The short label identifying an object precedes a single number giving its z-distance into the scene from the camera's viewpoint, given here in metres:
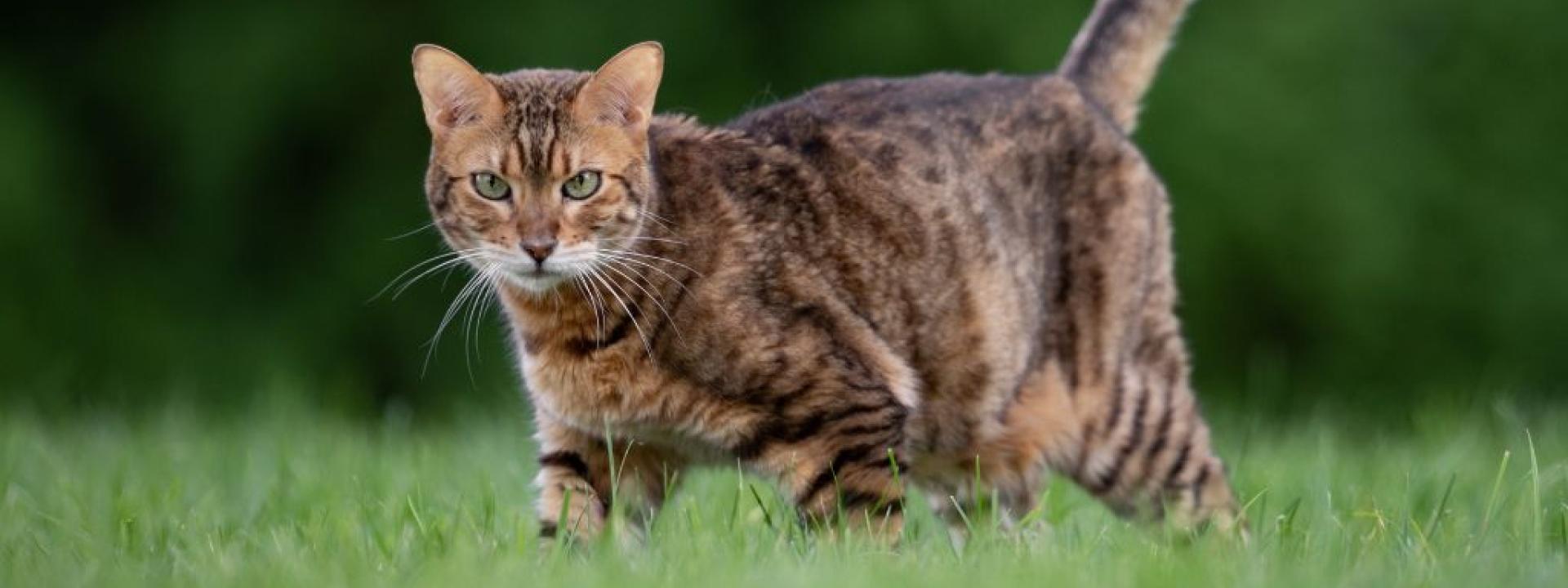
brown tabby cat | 8.21
